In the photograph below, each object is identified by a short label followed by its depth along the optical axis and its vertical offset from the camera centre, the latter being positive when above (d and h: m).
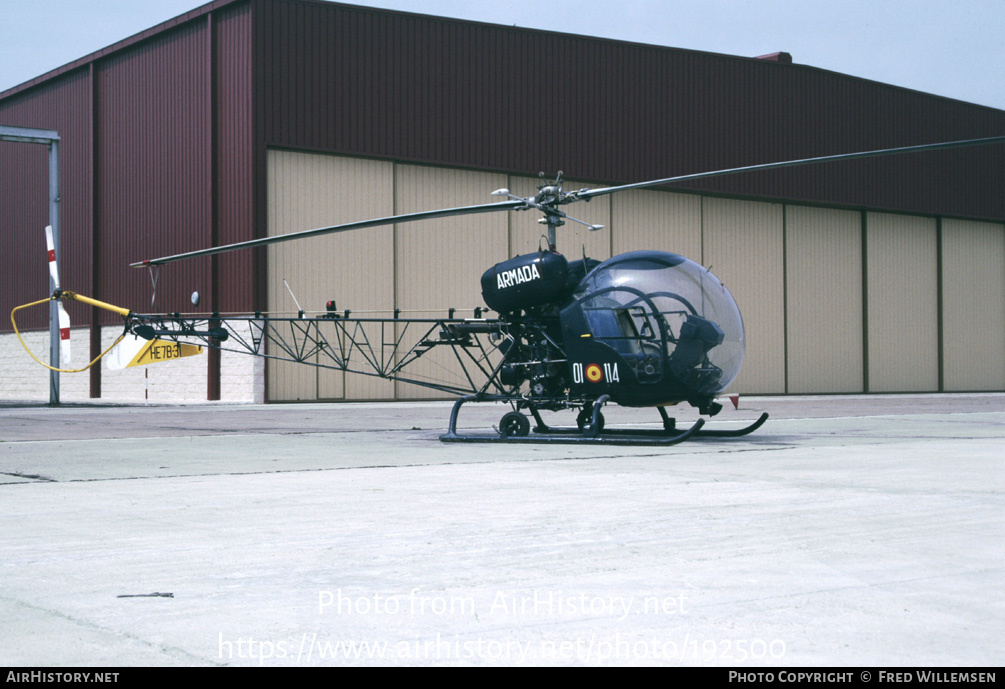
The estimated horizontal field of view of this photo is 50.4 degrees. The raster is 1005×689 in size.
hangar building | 30.06 +5.64
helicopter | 12.97 +0.25
